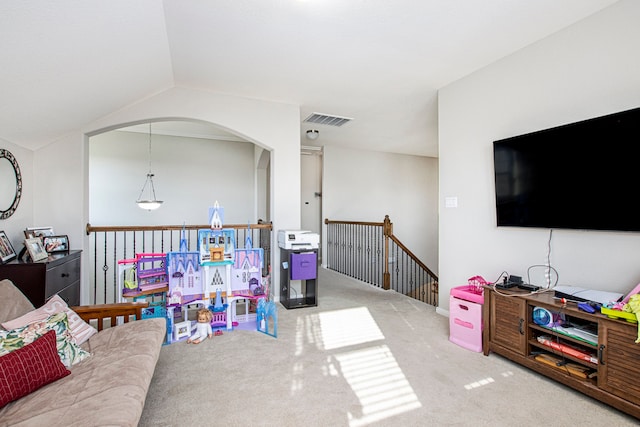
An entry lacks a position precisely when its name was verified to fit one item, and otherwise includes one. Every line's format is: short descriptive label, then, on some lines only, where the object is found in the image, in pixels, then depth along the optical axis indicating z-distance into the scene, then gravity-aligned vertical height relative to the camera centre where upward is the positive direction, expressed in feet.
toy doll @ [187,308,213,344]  9.54 -3.56
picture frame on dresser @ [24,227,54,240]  9.47 -0.56
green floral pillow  4.90 -2.06
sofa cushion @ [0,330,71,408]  4.43 -2.38
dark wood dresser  7.98 -1.64
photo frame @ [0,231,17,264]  8.37 -0.99
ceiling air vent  15.79 +5.08
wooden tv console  5.75 -2.98
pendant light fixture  18.91 +1.61
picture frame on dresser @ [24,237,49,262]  8.57 -0.98
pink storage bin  8.68 -3.07
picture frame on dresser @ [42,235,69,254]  10.19 -0.97
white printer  12.50 -1.03
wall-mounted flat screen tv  6.69 +0.98
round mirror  9.00 +0.95
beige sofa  4.06 -2.67
